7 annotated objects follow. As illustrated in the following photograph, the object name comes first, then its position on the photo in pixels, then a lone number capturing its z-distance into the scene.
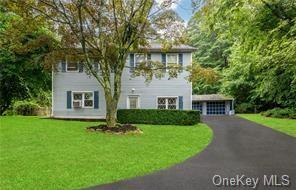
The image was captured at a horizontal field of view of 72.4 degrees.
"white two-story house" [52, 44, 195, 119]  15.26
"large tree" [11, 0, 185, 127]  10.43
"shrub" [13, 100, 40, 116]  18.05
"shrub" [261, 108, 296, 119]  17.69
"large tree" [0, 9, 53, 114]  11.39
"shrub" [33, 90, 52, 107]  19.25
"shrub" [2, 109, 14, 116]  17.76
